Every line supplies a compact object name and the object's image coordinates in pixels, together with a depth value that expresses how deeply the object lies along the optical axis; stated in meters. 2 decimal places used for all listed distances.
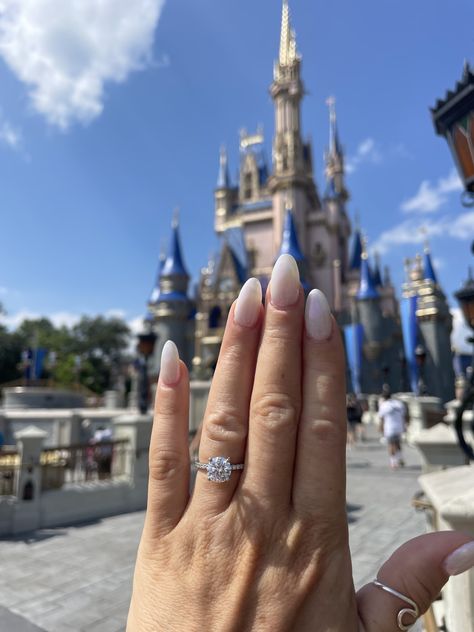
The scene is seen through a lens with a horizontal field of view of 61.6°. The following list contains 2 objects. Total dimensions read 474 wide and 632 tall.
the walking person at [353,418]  12.41
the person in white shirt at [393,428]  9.46
